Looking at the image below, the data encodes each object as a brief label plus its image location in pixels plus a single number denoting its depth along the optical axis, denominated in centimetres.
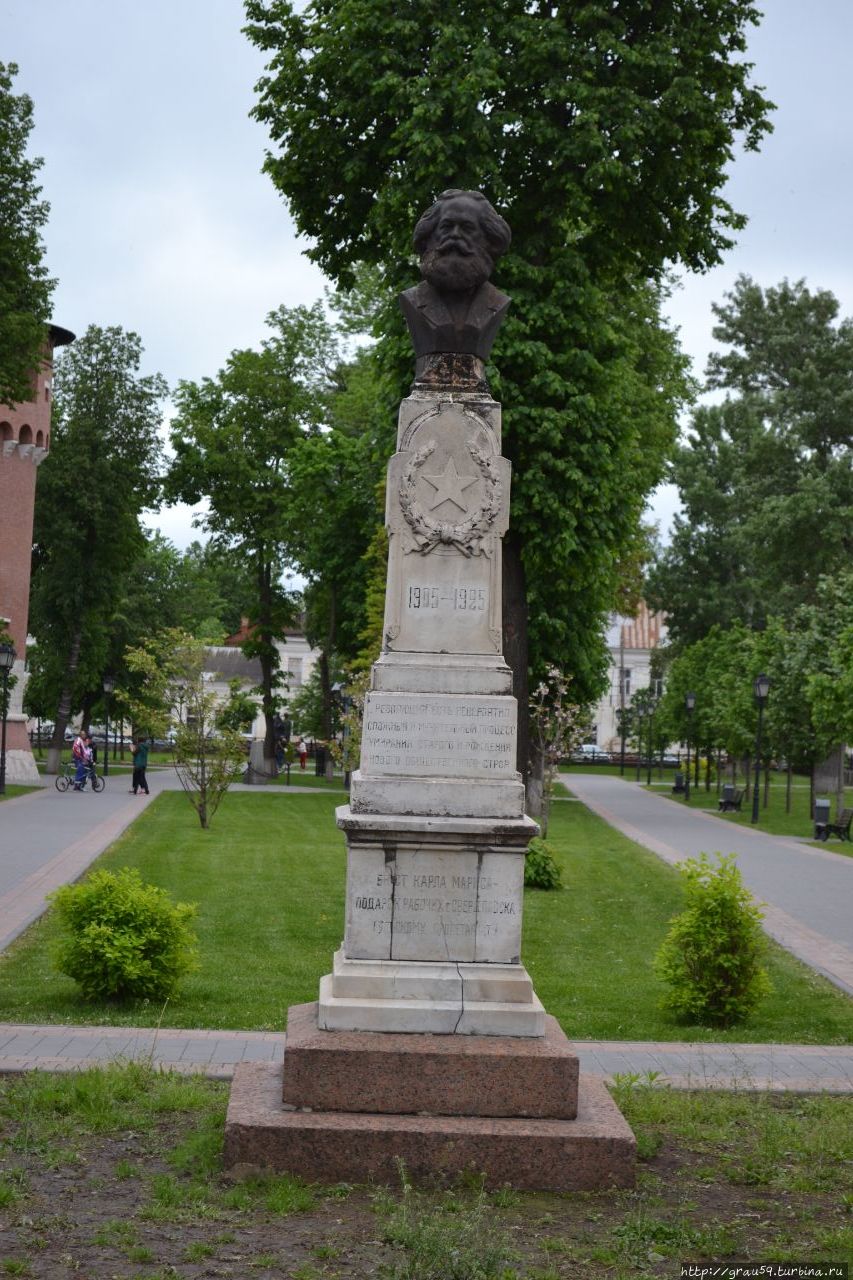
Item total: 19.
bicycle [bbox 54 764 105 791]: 4044
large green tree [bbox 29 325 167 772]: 5066
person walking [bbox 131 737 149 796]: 3878
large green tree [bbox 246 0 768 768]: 2138
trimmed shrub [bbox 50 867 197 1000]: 1055
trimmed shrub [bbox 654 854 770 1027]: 1071
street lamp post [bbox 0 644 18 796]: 3669
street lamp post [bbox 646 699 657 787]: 6336
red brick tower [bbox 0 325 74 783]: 4481
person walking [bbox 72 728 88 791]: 3998
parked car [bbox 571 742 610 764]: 9031
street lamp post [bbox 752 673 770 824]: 3641
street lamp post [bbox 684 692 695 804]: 4912
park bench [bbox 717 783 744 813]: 4159
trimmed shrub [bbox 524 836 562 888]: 1945
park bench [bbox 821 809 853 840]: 3181
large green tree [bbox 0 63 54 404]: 2883
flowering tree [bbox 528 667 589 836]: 2711
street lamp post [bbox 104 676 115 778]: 4728
